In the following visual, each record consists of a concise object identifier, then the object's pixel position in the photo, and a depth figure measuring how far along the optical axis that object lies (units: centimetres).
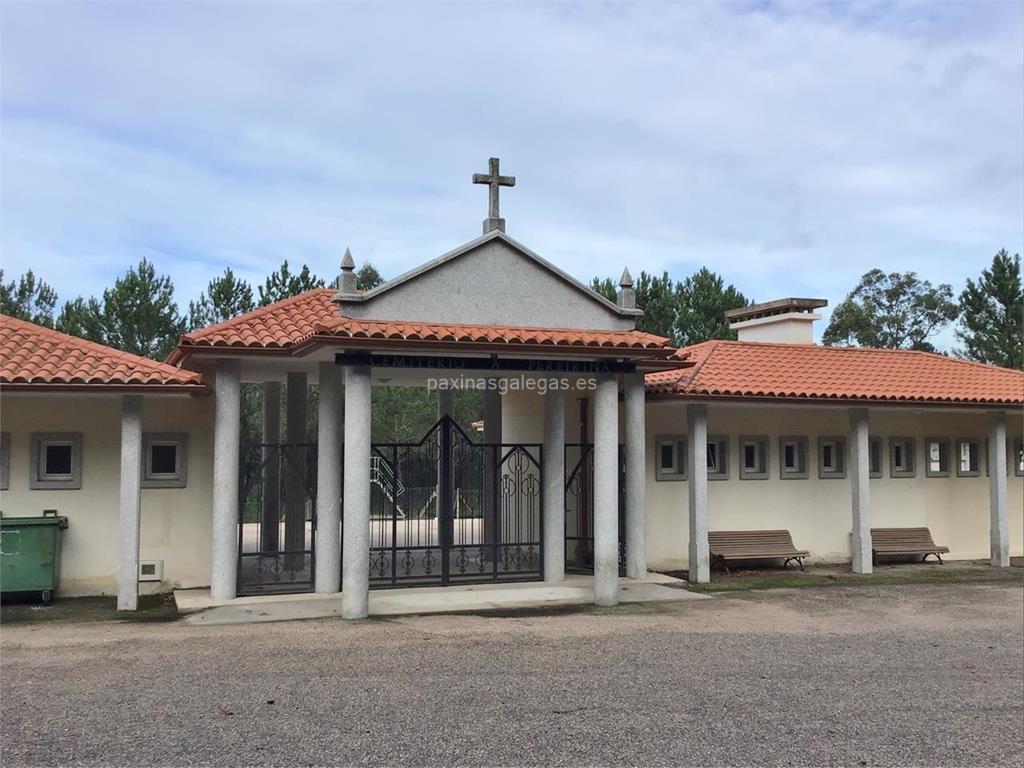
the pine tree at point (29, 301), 3394
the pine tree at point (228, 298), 3067
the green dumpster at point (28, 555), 1158
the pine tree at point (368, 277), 4083
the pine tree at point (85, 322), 2925
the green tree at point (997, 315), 3962
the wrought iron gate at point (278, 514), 1265
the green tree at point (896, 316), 4891
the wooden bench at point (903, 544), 1650
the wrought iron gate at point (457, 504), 1312
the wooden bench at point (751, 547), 1551
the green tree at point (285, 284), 2989
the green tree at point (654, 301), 3497
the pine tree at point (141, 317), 2969
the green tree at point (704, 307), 3472
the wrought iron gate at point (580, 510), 1524
